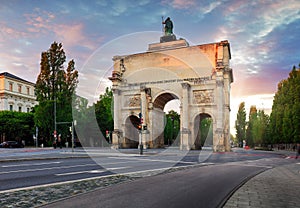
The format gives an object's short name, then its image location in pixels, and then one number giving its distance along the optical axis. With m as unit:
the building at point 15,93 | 77.06
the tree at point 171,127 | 101.16
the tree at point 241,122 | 102.38
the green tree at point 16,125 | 63.47
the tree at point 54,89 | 56.25
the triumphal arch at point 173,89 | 45.16
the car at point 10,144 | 53.16
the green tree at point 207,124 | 95.89
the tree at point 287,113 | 47.28
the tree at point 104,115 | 73.56
